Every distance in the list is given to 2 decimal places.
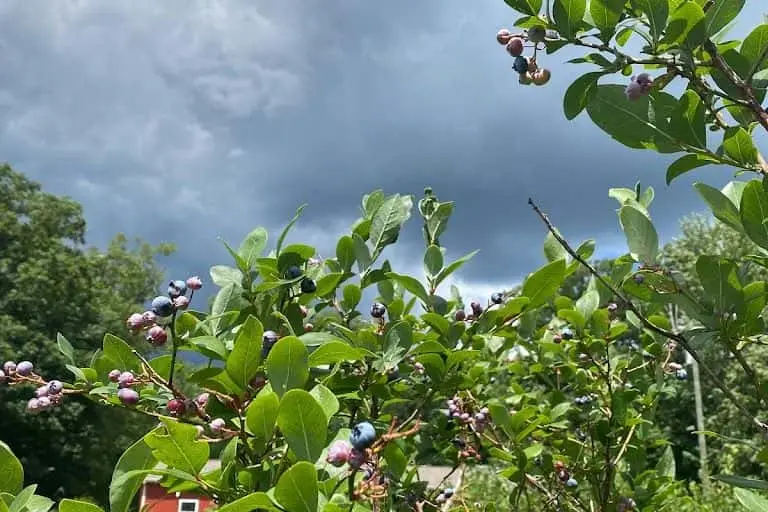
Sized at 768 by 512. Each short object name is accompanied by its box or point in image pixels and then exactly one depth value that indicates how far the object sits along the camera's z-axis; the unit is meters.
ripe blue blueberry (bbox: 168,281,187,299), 1.15
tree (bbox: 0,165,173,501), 20.70
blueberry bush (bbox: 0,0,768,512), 0.87
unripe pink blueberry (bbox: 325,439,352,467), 0.73
